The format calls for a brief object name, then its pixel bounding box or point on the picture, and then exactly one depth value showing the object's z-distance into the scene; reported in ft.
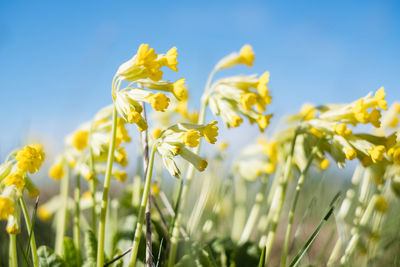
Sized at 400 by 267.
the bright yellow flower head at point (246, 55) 2.34
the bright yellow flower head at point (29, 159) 1.81
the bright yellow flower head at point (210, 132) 1.88
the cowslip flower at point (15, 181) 1.80
